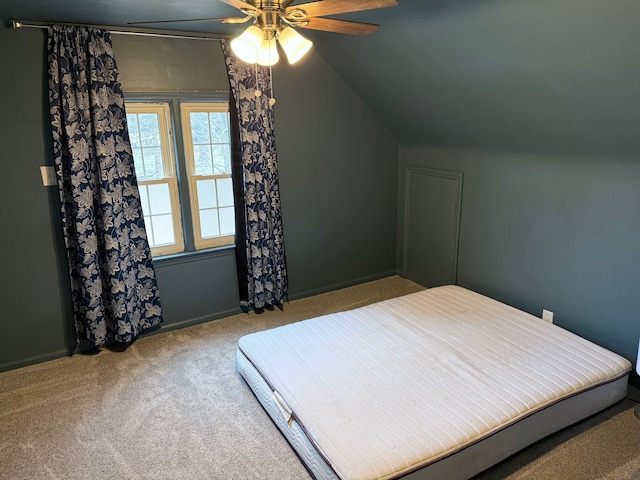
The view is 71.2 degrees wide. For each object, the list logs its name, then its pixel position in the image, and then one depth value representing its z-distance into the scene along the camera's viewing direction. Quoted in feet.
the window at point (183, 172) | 11.16
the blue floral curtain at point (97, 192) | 9.51
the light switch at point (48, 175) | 9.84
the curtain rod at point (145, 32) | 9.07
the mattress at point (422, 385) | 6.63
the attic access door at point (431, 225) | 13.12
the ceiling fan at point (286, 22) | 5.59
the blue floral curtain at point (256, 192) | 11.49
